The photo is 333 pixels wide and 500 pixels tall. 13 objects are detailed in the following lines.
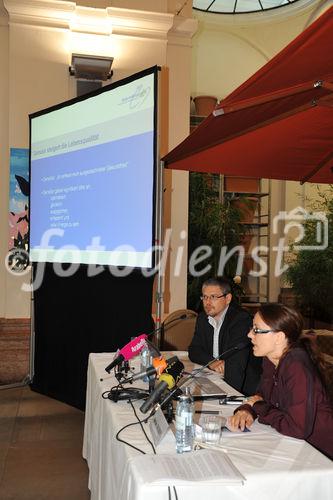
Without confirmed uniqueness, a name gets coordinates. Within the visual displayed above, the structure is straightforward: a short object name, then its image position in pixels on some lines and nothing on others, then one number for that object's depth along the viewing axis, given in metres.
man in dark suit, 3.01
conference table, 1.47
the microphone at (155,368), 2.31
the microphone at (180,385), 1.95
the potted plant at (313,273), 6.83
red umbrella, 1.93
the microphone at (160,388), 1.93
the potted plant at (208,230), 6.55
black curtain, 3.75
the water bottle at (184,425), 1.71
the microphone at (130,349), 2.68
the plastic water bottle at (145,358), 2.64
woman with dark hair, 1.88
